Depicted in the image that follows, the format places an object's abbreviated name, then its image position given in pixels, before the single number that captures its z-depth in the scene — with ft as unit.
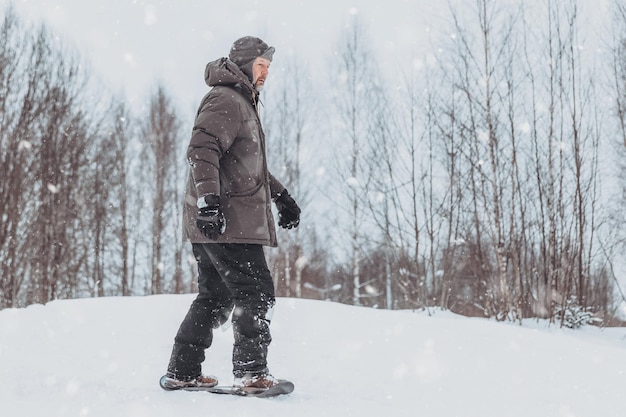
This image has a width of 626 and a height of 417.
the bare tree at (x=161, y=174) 61.77
